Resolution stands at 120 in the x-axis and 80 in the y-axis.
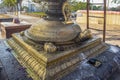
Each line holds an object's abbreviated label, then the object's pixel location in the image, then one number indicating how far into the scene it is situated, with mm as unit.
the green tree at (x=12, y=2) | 8806
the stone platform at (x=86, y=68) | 1313
